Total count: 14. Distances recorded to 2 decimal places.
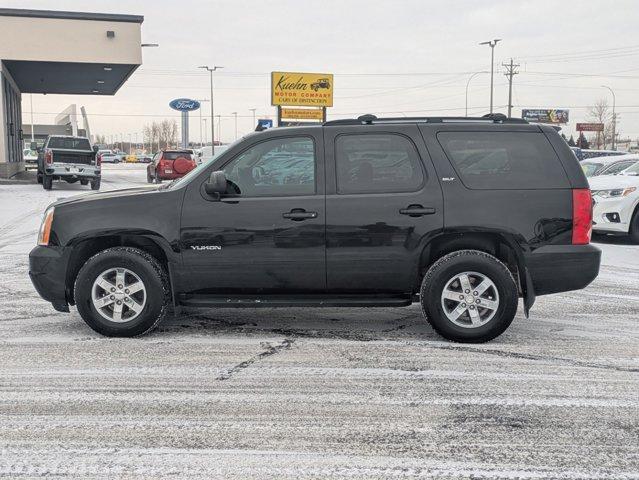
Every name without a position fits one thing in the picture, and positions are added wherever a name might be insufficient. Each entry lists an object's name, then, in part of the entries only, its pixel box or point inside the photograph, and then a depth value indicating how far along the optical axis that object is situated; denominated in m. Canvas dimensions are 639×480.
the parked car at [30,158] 62.72
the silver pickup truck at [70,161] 24.78
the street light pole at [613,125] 90.69
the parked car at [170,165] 31.25
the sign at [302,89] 41.69
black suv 5.51
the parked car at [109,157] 84.84
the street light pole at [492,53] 61.81
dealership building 29.41
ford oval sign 51.72
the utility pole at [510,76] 68.34
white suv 12.14
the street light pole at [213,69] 75.61
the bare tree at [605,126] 96.62
